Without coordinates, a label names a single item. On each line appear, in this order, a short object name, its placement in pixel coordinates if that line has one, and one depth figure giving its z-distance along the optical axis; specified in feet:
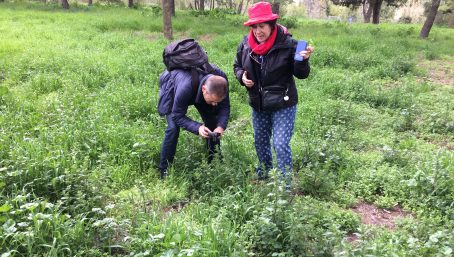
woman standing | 12.15
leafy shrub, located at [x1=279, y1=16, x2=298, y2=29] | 55.52
